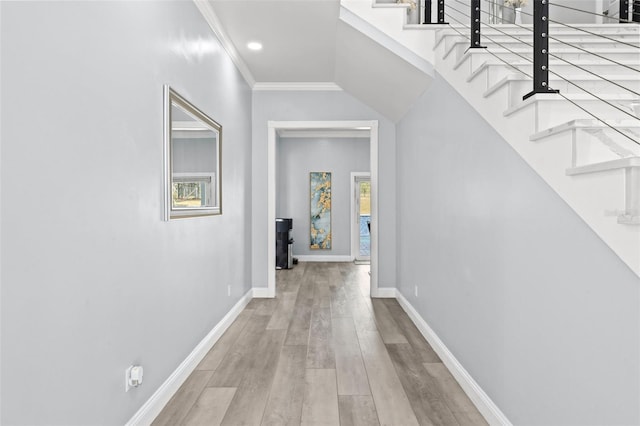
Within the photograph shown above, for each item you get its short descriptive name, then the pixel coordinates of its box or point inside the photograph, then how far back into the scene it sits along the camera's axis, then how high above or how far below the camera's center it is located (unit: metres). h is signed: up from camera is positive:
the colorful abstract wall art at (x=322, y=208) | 8.26 -0.07
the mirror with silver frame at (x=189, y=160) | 2.25 +0.31
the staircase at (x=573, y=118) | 1.17 +0.37
